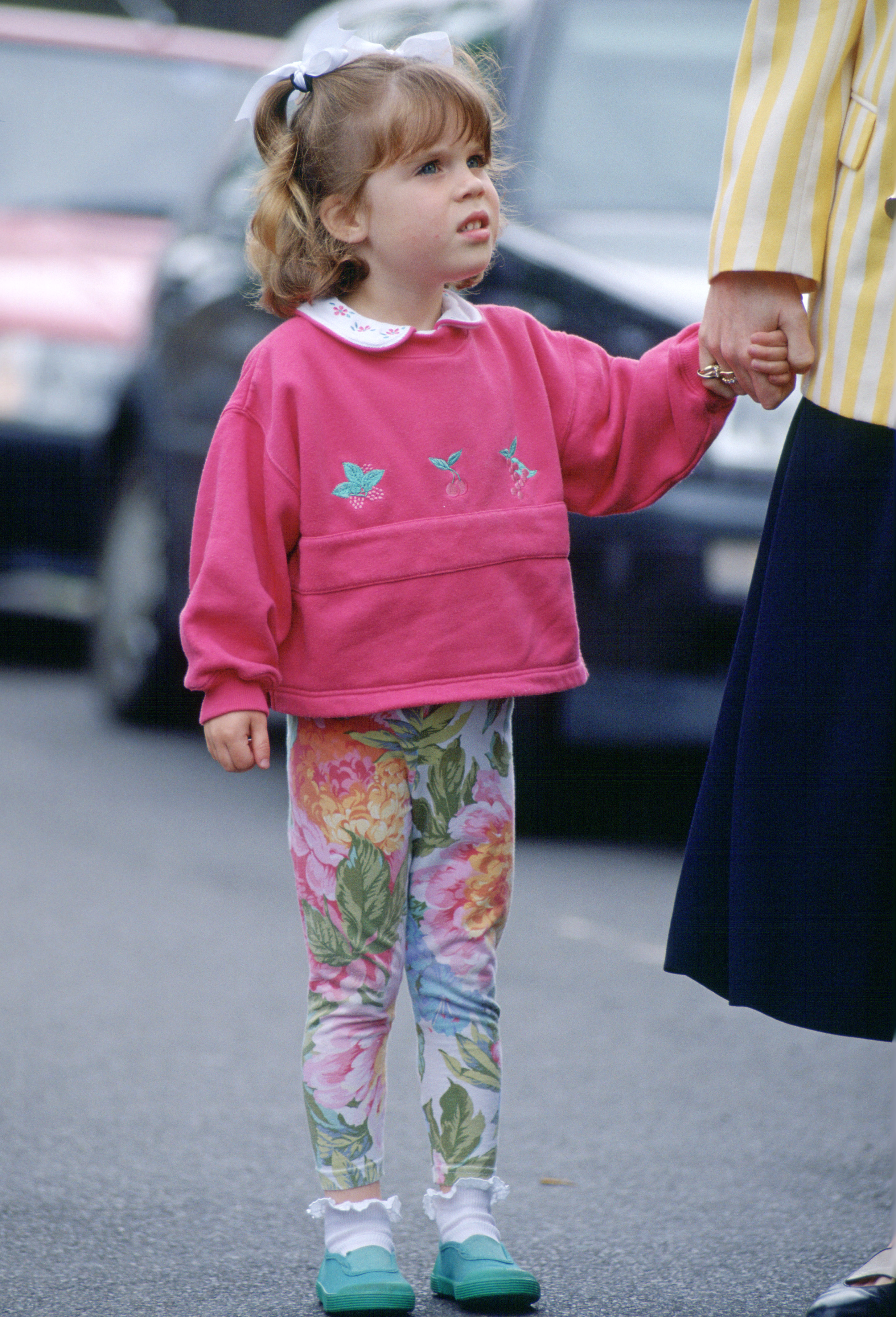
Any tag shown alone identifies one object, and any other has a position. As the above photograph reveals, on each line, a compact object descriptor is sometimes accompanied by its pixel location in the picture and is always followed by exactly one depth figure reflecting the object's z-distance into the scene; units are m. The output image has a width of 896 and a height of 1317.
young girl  4.46
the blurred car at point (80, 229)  13.83
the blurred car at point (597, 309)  8.57
